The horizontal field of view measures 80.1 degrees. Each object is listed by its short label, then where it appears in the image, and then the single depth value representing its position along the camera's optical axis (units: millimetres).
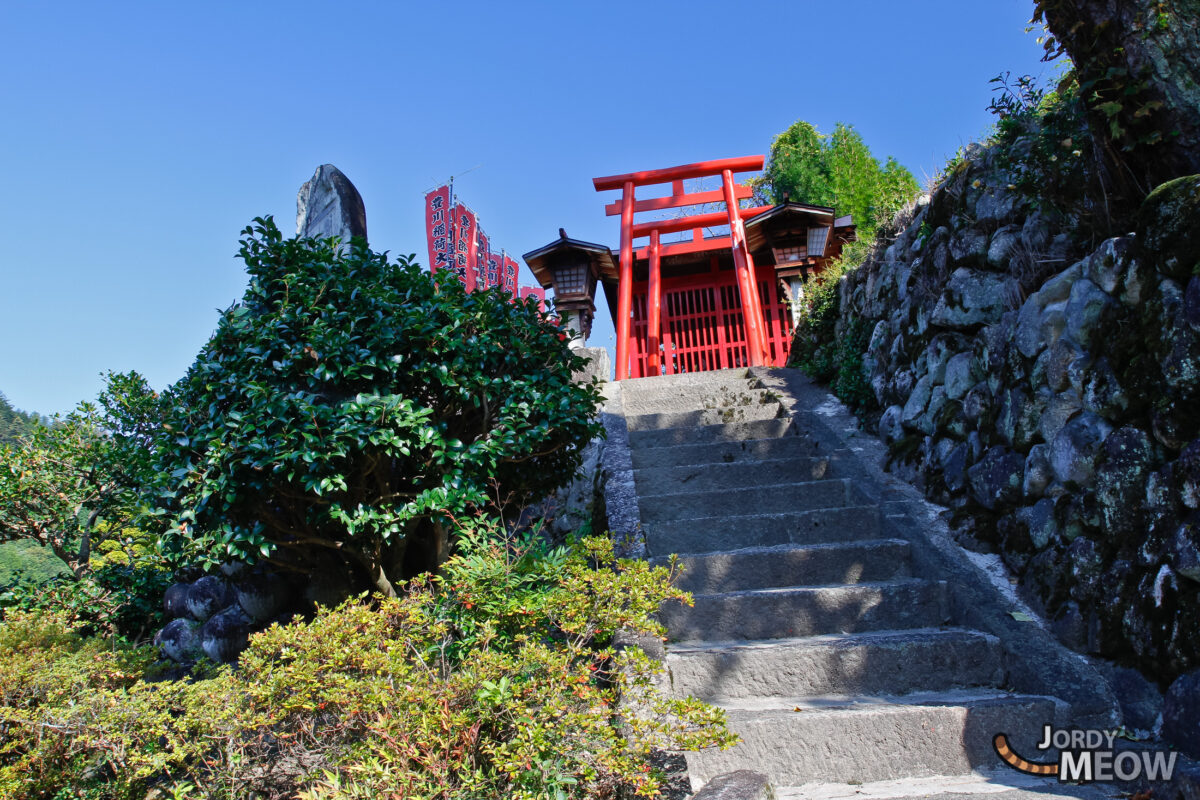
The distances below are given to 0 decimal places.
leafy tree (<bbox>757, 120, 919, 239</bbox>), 15648
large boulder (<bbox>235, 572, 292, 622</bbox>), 4461
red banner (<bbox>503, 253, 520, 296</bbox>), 13336
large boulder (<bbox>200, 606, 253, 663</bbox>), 4547
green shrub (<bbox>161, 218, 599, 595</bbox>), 3547
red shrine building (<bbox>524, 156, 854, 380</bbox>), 9797
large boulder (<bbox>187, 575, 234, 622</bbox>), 4781
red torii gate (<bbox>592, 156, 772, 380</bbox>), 10406
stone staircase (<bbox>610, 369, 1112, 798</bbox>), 2791
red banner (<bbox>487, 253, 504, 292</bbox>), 12859
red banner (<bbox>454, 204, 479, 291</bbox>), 11859
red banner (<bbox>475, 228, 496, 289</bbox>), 12406
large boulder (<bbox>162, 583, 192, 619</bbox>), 5008
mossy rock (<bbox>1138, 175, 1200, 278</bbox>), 2883
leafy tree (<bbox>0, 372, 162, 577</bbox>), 6074
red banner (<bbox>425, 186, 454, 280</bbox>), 11859
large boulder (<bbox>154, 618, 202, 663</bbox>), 4734
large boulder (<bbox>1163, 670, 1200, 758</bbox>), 2506
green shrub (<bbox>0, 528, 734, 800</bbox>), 2273
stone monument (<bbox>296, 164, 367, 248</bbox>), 6078
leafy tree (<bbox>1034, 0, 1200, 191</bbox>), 3357
